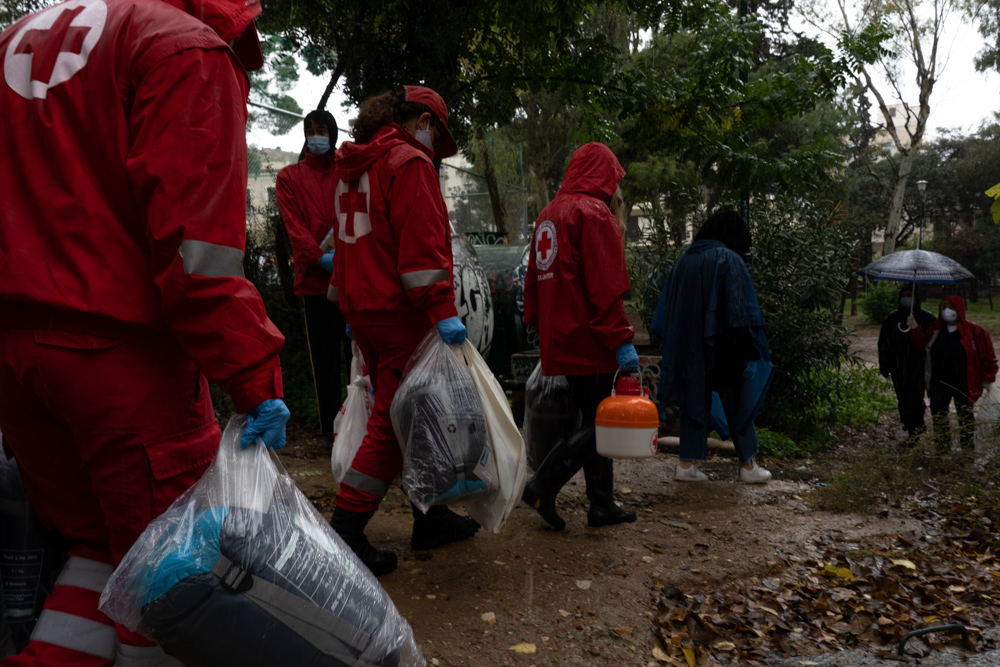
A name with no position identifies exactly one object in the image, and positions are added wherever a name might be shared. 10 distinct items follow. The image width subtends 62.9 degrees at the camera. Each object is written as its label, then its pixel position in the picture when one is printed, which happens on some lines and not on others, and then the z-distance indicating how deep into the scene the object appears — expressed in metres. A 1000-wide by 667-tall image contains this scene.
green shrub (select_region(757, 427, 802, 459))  7.35
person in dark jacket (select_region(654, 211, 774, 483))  5.22
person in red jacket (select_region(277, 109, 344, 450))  5.09
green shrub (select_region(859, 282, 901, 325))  23.16
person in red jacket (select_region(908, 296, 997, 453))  7.23
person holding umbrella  7.72
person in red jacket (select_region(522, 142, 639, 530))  4.03
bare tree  23.97
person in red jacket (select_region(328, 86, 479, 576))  3.32
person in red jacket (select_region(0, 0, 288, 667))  1.73
